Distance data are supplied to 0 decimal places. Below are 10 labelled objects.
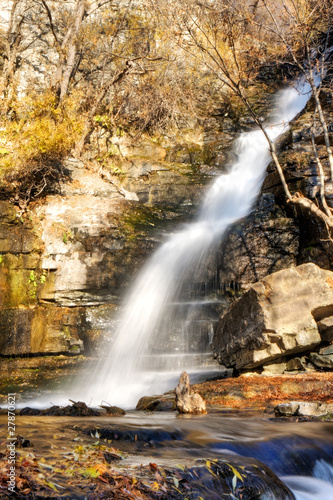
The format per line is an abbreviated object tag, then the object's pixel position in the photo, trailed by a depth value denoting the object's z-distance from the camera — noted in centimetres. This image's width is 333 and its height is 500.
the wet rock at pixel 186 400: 590
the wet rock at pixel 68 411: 555
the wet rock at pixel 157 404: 641
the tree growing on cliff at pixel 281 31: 914
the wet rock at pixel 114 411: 596
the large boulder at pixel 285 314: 707
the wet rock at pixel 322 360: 711
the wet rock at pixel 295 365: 738
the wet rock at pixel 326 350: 728
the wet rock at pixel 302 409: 531
